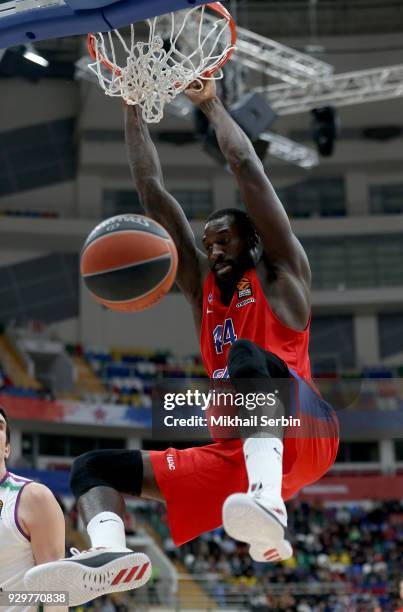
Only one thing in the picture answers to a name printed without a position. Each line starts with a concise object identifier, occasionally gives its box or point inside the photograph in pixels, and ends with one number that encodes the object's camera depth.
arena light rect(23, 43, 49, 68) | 14.05
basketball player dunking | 3.99
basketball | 3.82
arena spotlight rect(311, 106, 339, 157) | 17.33
